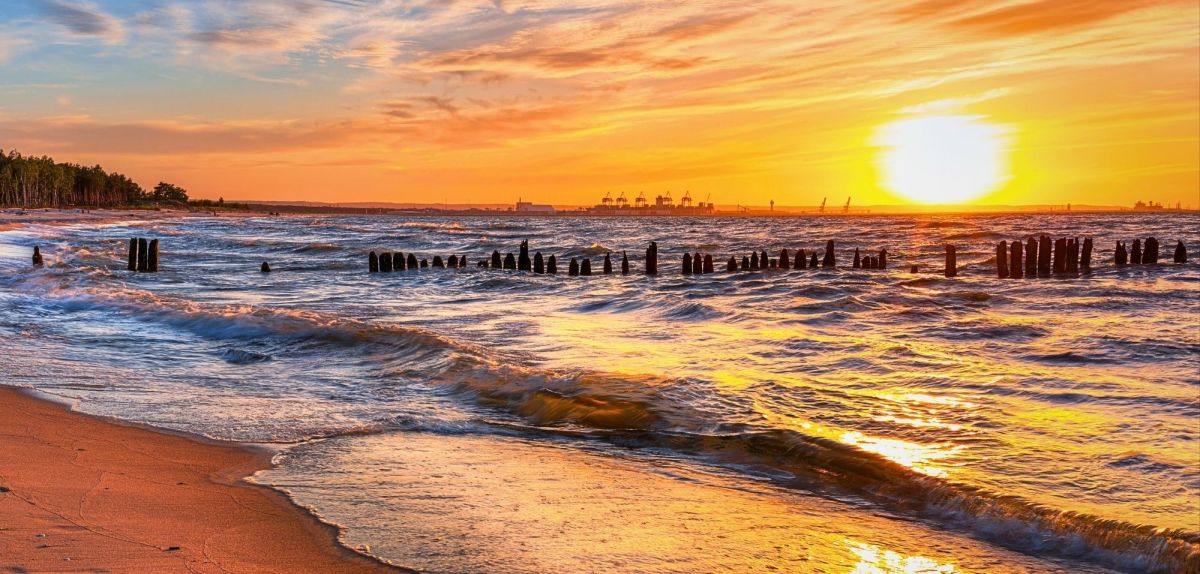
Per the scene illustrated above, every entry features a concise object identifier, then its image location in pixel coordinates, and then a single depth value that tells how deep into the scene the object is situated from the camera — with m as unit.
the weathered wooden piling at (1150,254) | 34.09
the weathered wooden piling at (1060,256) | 31.84
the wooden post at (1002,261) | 29.85
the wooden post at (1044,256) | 30.97
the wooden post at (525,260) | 36.69
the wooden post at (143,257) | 34.41
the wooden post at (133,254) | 34.12
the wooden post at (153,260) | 34.00
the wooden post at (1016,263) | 29.62
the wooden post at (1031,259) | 30.55
